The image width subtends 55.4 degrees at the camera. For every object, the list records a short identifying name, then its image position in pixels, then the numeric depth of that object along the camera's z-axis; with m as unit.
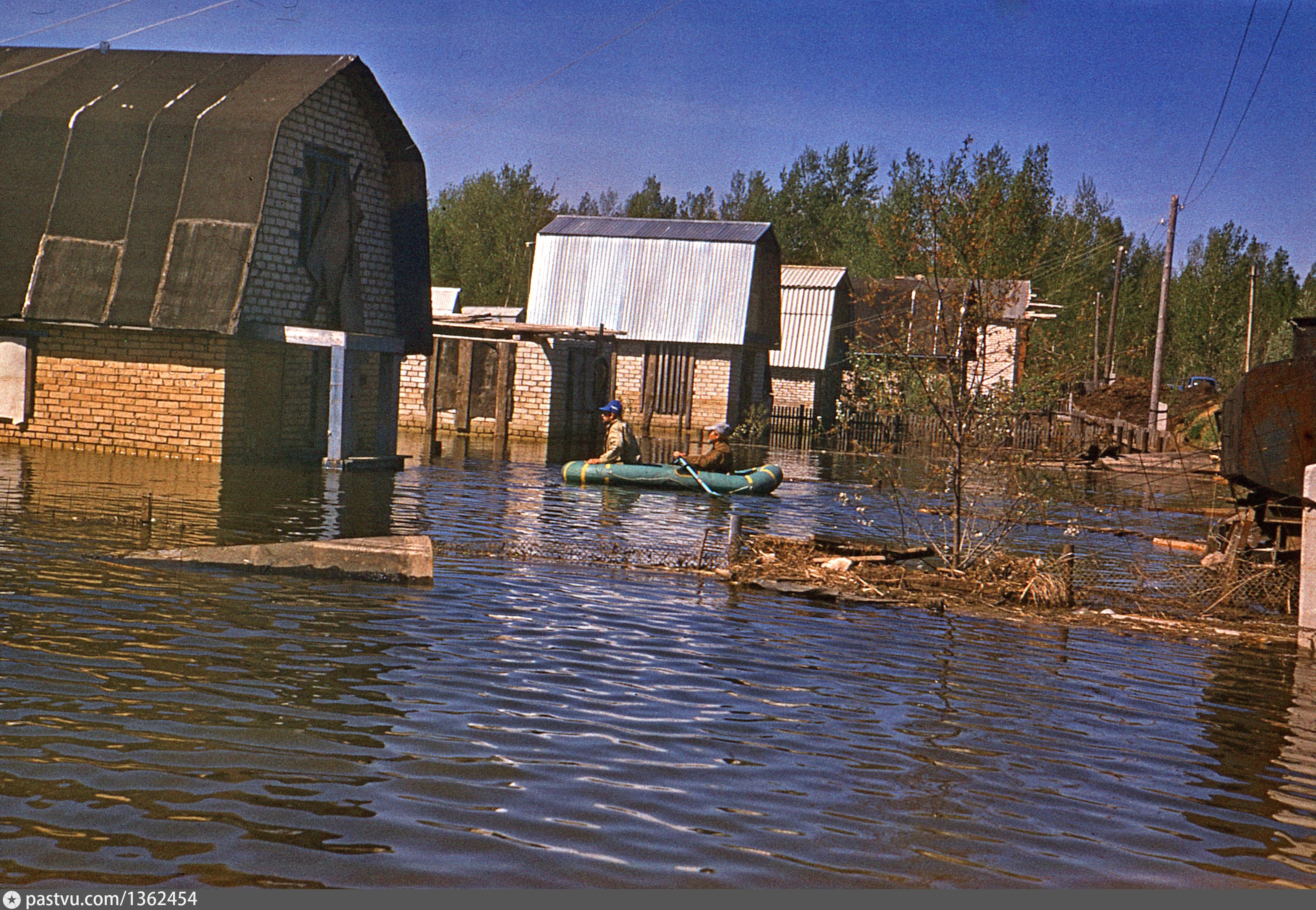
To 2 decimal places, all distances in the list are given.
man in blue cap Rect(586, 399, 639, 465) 20.31
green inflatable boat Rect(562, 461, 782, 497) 19.52
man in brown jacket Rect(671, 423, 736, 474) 20.16
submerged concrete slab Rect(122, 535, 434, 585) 10.48
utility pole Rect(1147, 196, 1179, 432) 32.03
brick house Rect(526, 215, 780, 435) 38.12
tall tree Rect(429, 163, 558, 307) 70.62
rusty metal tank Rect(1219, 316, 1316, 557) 12.09
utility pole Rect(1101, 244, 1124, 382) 41.60
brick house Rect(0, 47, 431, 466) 18.84
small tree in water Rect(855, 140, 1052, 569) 12.08
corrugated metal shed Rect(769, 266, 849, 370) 44.28
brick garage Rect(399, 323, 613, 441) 31.88
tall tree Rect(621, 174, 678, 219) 86.75
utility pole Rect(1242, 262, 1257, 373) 43.94
